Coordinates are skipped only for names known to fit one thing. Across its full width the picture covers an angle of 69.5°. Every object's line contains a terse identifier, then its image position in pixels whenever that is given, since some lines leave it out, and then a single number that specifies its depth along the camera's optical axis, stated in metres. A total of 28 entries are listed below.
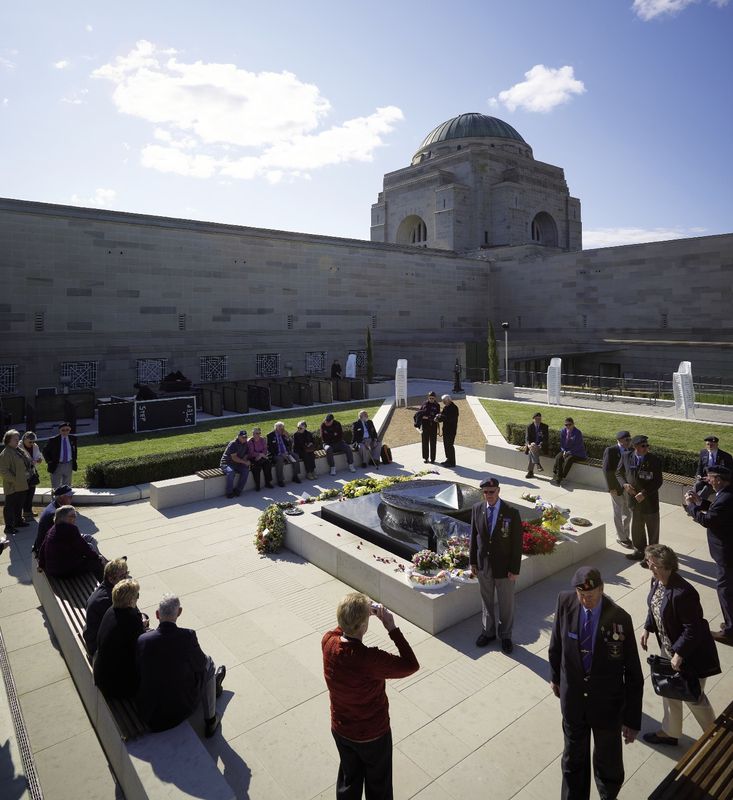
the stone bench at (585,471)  10.73
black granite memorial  8.10
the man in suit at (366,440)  14.21
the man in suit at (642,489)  7.91
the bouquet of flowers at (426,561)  6.97
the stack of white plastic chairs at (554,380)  22.23
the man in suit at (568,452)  12.11
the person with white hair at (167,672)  4.17
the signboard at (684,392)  18.55
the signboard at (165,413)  18.31
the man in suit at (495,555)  5.95
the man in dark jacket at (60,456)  10.77
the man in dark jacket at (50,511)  7.29
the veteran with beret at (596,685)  3.72
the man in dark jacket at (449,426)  14.12
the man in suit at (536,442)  12.84
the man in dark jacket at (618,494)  8.55
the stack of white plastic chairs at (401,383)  22.91
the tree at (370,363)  27.90
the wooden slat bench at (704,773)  3.39
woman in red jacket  3.40
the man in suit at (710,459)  7.58
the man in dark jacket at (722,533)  5.98
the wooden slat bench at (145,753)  3.65
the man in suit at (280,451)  12.51
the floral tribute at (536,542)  7.59
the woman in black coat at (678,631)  4.20
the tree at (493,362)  26.34
